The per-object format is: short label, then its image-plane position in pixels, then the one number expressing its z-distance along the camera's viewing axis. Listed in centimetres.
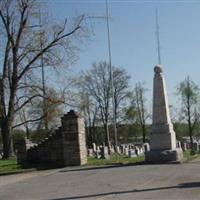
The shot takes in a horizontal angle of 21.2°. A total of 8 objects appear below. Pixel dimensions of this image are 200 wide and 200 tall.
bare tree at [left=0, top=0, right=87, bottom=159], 3644
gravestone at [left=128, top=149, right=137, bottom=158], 3169
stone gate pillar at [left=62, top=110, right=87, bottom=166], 2364
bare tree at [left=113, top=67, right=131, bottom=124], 6269
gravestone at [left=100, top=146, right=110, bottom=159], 3026
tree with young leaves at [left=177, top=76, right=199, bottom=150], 6109
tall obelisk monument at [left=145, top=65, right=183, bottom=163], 2153
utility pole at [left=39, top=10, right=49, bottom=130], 3731
